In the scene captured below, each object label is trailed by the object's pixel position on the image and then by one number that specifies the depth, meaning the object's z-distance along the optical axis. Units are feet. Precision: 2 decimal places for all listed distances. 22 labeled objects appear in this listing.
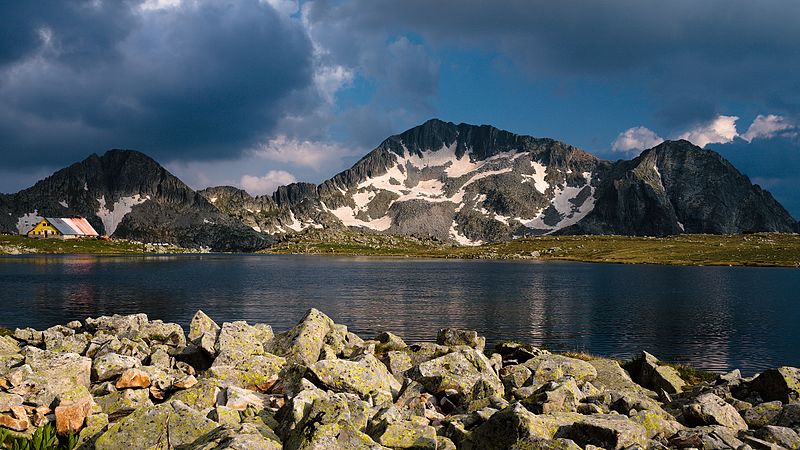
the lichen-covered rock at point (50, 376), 59.62
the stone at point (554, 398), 62.90
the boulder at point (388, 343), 113.70
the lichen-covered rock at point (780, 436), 54.60
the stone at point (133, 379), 67.05
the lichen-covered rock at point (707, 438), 51.37
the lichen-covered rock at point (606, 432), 50.01
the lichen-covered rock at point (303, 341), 89.10
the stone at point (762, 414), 65.51
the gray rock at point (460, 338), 123.85
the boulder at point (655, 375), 96.73
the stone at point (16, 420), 52.05
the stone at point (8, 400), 53.78
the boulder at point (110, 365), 71.06
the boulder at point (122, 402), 59.14
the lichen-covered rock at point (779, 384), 76.89
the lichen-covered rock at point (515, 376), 78.54
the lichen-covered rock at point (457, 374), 71.56
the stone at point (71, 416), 51.93
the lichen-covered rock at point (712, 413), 62.75
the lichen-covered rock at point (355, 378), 66.80
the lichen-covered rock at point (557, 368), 81.25
